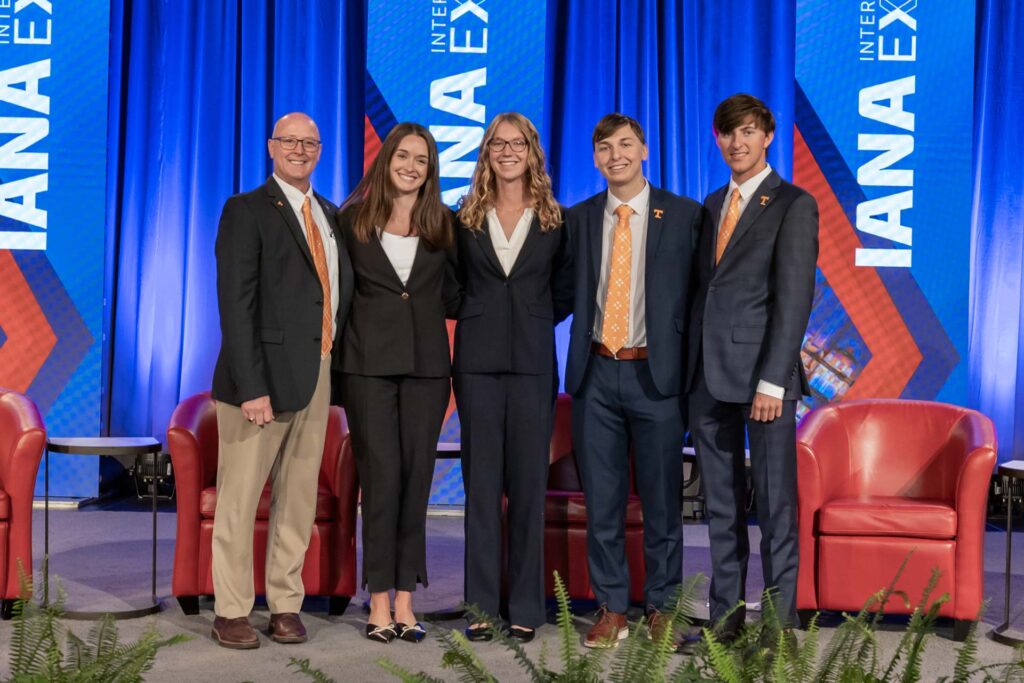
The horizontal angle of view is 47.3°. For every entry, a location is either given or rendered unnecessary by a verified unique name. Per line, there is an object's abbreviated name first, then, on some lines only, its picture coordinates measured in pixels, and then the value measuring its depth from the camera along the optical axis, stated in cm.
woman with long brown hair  350
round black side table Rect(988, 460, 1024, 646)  366
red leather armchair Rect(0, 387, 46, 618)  370
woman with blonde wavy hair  352
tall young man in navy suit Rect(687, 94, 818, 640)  330
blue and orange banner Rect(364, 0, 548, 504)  605
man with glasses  338
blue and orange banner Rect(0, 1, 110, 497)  602
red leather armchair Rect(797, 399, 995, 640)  371
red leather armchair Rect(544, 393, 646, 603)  391
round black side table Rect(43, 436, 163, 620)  390
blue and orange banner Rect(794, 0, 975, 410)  598
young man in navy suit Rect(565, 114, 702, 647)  349
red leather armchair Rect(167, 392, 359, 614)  382
